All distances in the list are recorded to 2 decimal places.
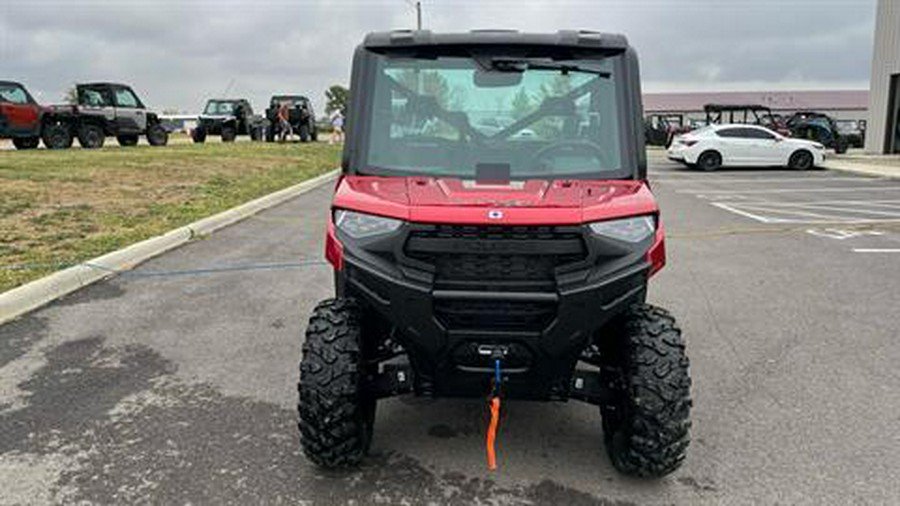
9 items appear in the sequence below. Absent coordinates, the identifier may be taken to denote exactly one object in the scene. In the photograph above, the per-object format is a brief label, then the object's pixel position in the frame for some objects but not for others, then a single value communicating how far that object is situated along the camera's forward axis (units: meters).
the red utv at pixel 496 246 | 2.99
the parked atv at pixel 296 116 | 34.03
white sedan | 22.44
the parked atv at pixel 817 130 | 30.16
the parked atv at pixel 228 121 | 32.84
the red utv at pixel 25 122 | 20.25
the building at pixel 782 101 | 72.44
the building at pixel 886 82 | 26.88
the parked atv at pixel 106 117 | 22.33
